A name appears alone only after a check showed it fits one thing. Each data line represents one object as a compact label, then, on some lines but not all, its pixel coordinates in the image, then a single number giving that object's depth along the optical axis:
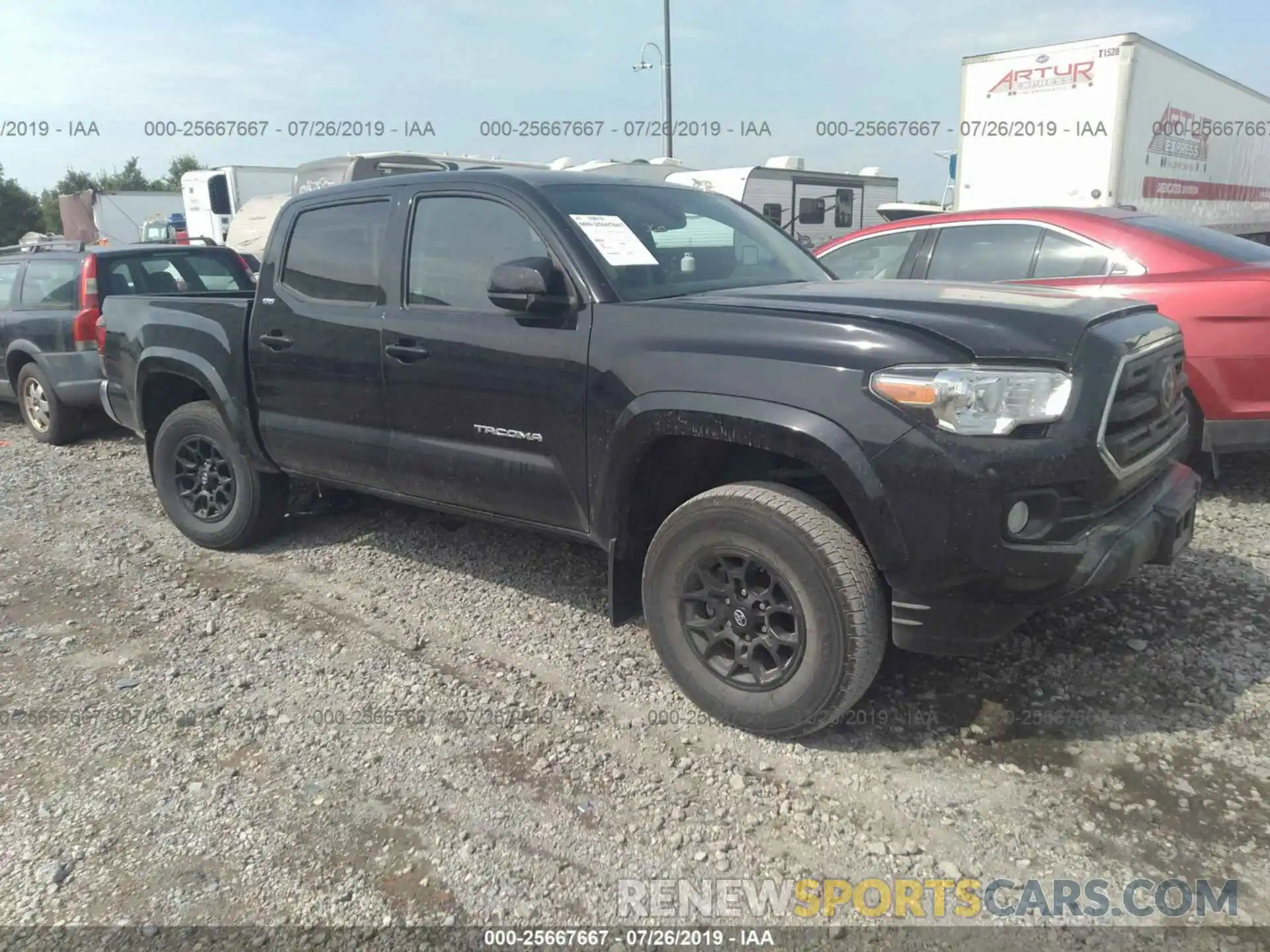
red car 4.74
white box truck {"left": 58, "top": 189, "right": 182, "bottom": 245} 32.25
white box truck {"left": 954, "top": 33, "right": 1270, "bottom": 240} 10.49
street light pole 18.14
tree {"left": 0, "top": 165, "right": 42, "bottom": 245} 53.94
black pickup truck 2.63
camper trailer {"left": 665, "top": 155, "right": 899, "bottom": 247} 15.79
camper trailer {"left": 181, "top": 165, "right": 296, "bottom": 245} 20.42
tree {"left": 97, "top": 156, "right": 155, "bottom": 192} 64.06
